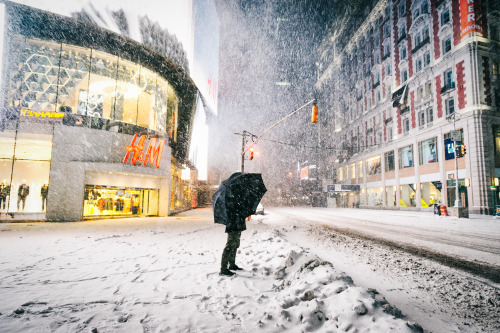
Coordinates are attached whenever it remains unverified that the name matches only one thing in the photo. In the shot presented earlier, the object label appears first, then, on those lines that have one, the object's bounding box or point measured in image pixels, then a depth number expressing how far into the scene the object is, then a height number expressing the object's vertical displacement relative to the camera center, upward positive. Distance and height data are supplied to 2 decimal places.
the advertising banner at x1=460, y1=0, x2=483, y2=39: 24.00 +16.47
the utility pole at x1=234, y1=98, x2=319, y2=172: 14.47 +3.56
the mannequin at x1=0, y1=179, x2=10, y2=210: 15.29 -0.33
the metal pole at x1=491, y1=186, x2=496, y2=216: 22.56 -0.25
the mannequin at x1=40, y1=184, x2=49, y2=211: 15.93 -0.35
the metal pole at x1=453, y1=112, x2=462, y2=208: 20.71 -0.90
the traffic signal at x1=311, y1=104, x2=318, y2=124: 14.08 +4.28
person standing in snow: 4.47 -0.88
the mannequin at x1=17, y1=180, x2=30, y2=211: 15.60 -0.26
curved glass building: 14.62 +3.92
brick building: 23.72 +10.51
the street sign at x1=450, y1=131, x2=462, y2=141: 20.70 +4.56
